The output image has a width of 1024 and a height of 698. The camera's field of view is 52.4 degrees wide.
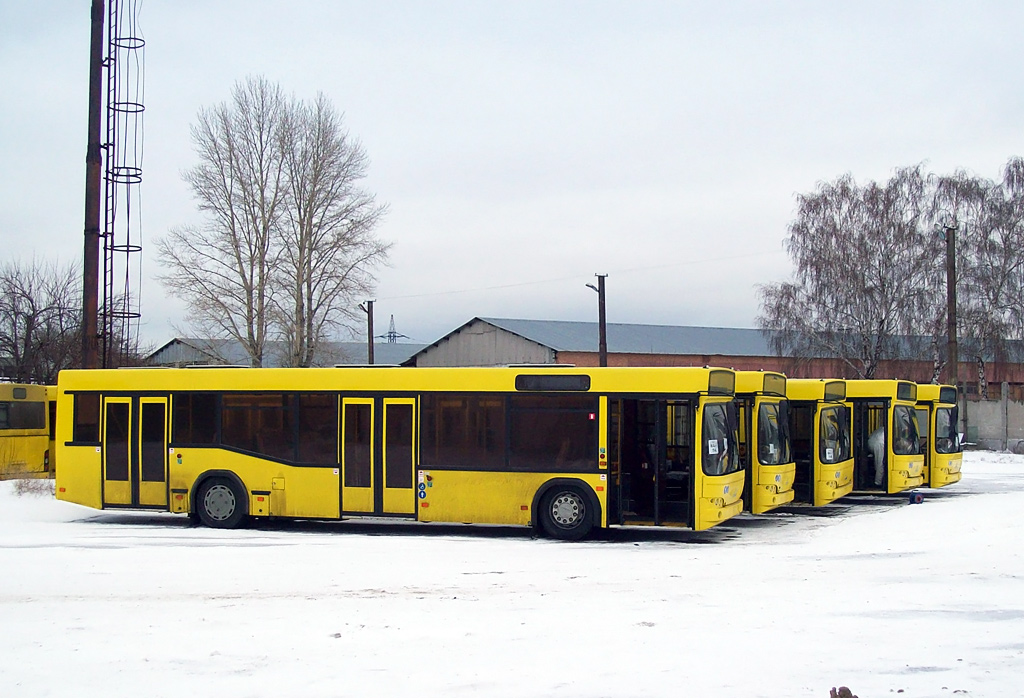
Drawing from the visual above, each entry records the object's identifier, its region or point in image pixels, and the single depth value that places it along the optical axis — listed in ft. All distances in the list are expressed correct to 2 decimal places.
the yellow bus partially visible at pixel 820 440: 61.36
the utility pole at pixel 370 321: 153.44
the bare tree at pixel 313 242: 149.79
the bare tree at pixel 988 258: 150.71
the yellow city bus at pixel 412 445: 48.78
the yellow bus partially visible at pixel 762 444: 54.65
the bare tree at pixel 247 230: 148.25
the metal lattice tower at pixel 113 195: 86.28
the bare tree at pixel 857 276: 149.69
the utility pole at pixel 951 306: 121.19
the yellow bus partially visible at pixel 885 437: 67.26
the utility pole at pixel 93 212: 81.97
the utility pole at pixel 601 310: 134.37
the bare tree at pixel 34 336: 133.49
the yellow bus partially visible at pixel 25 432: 84.69
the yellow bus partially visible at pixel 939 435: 71.20
